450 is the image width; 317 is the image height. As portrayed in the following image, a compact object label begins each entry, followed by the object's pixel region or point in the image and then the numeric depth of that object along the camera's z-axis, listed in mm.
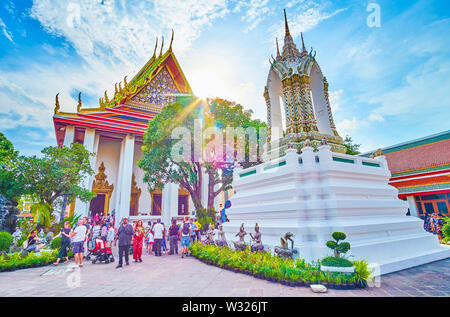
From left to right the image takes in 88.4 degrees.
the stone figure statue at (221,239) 7492
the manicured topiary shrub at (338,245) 4566
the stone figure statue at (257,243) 5977
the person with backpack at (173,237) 8898
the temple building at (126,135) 17453
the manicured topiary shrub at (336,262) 4332
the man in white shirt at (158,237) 8672
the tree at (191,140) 11773
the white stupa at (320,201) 5672
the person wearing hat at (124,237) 6630
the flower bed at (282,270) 4105
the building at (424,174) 13744
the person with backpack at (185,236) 8091
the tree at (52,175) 10430
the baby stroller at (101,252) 7259
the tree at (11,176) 10023
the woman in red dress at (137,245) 7414
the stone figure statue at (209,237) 8339
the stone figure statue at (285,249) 5219
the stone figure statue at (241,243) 6618
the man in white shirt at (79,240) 6758
